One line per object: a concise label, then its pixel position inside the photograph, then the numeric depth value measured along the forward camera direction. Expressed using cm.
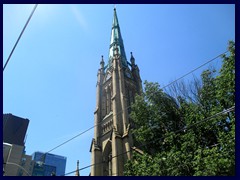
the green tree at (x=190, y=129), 1175
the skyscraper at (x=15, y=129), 4041
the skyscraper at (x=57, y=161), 16730
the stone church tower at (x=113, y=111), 2881
